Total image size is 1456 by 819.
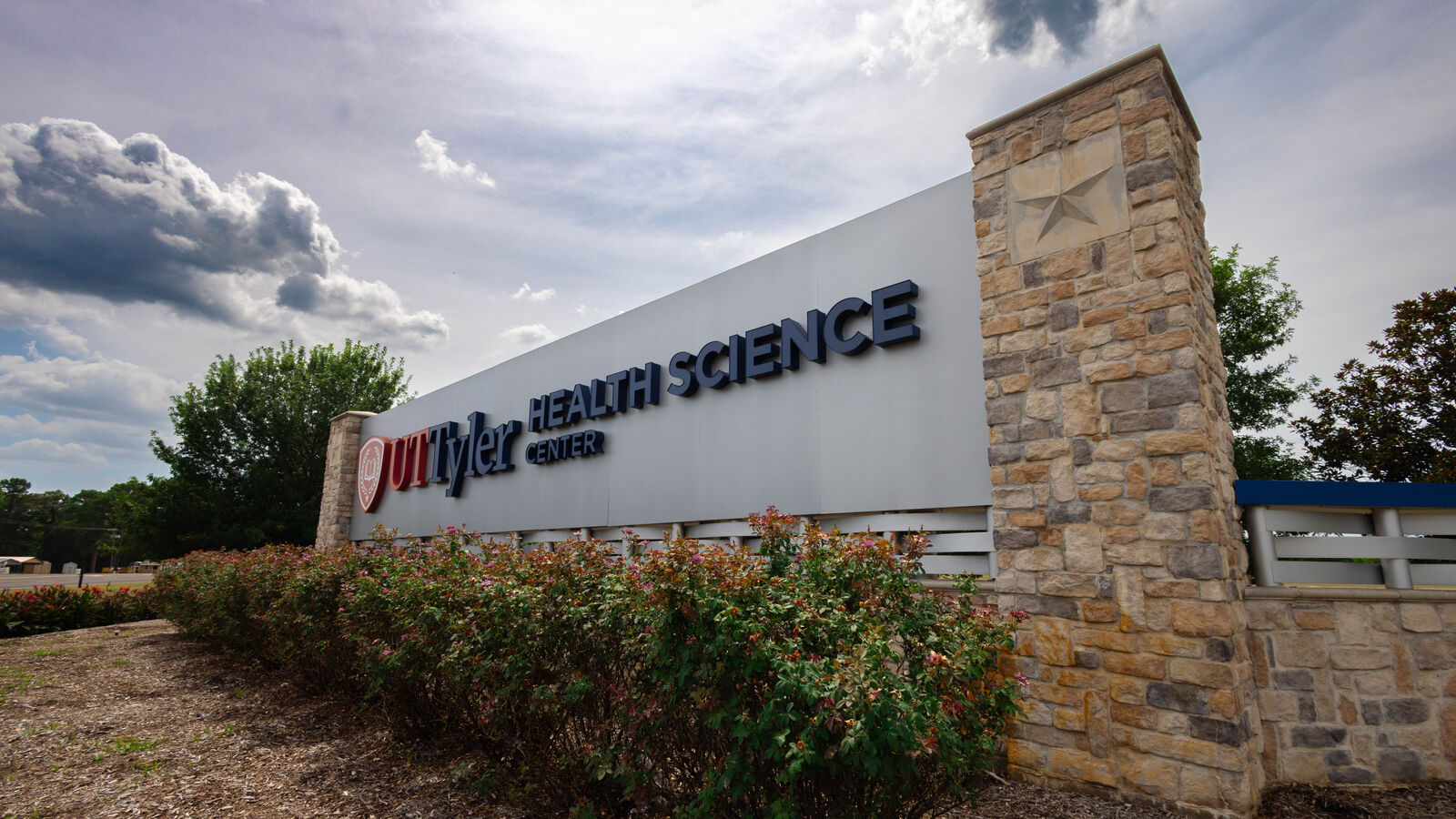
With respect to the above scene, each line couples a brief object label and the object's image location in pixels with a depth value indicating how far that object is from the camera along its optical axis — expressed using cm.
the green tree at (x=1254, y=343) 1734
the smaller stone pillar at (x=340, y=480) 1520
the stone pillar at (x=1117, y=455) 393
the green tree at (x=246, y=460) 2186
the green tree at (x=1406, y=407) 1383
